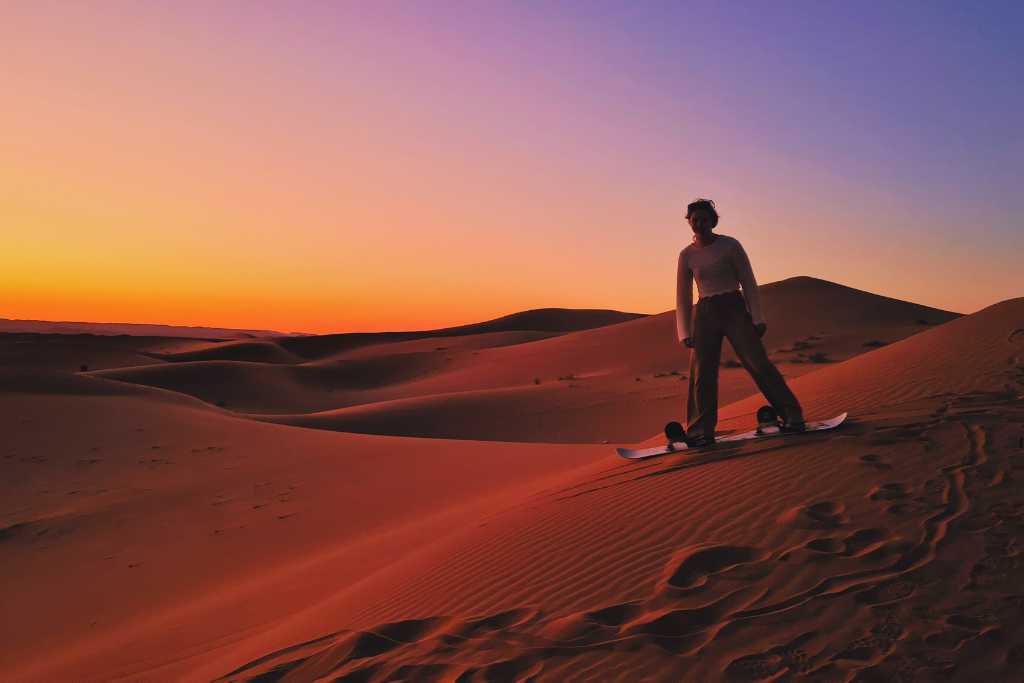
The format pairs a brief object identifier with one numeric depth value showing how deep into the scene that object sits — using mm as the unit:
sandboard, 7379
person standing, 7367
